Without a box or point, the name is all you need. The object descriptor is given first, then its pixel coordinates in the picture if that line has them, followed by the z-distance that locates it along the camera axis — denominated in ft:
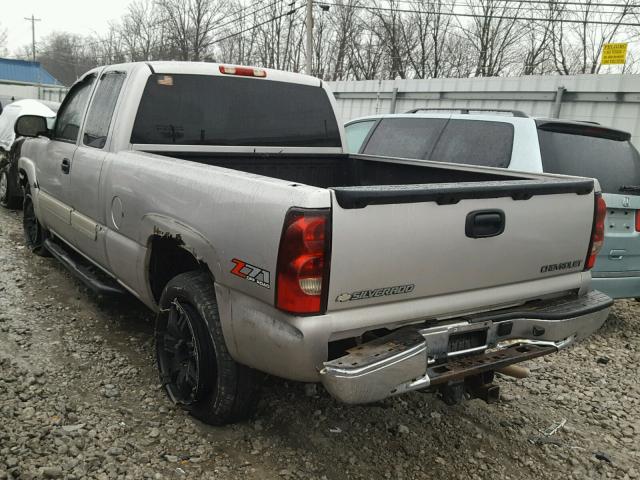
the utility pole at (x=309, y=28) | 75.10
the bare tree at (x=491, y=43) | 107.96
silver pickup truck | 7.31
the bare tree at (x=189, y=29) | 136.25
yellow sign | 41.39
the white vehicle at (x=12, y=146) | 25.57
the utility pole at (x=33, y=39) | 218.38
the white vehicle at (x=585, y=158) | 14.97
